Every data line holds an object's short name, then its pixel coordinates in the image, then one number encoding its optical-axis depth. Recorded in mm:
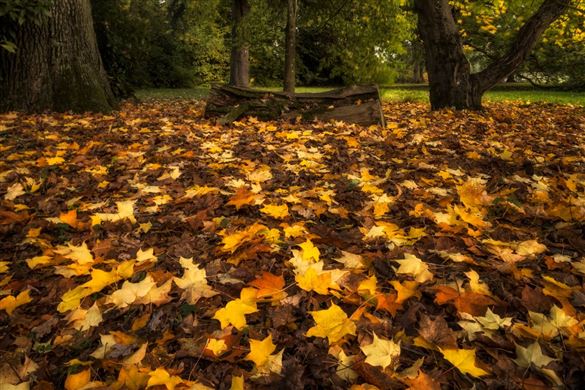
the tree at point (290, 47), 9148
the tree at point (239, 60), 13905
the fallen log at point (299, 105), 6000
